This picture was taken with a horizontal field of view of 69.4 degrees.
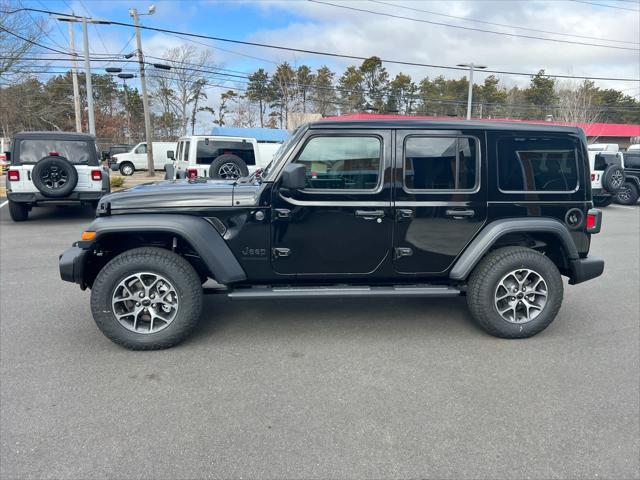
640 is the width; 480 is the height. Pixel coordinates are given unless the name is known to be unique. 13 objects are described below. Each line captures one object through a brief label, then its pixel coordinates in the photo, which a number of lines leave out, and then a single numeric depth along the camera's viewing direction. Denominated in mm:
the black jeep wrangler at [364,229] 3684
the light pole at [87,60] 20031
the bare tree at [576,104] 49812
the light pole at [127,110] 54322
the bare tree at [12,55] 20150
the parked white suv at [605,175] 14164
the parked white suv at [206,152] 11508
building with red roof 44781
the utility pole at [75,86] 25941
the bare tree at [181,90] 44562
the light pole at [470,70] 25688
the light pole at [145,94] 24688
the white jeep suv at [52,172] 9211
